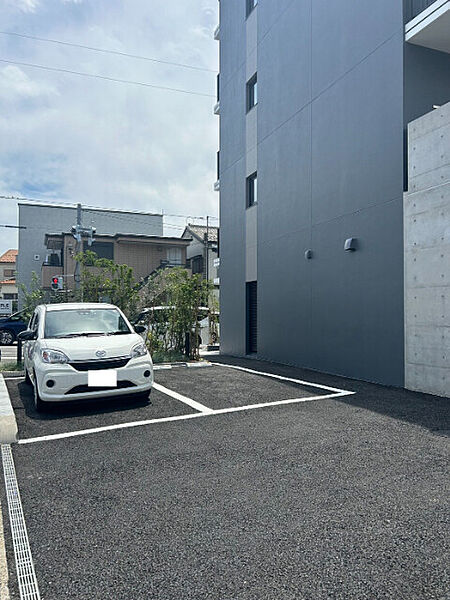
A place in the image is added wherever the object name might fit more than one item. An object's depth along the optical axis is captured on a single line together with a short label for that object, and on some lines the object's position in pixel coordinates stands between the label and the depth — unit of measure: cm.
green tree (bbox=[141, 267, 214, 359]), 1223
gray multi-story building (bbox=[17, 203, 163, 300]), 3578
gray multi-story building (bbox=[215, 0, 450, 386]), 778
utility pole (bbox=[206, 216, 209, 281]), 2971
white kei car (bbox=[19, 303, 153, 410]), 577
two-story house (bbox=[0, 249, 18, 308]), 4394
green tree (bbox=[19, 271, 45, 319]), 1349
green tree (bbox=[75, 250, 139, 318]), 1209
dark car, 2083
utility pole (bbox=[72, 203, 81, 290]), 2108
